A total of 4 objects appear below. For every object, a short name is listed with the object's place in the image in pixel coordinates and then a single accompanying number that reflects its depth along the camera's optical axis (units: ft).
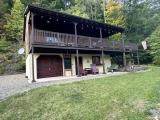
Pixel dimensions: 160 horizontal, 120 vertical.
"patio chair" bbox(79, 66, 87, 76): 31.34
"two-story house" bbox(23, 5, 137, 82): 26.03
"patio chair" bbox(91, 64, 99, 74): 33.64
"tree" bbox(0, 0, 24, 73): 47.15
